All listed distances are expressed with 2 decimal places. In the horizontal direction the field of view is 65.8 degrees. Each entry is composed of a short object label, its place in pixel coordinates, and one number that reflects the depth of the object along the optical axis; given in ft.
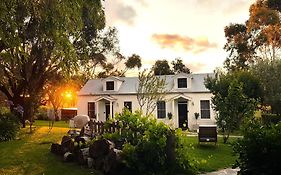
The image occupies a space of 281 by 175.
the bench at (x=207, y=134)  37.00
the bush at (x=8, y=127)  39.94
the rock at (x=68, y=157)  28.50
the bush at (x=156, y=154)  23.98
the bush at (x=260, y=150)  15.77
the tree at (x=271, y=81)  60.00
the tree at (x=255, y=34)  75.56
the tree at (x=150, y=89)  68.17
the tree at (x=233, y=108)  40.79
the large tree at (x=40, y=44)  23.14
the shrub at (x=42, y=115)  94.17
